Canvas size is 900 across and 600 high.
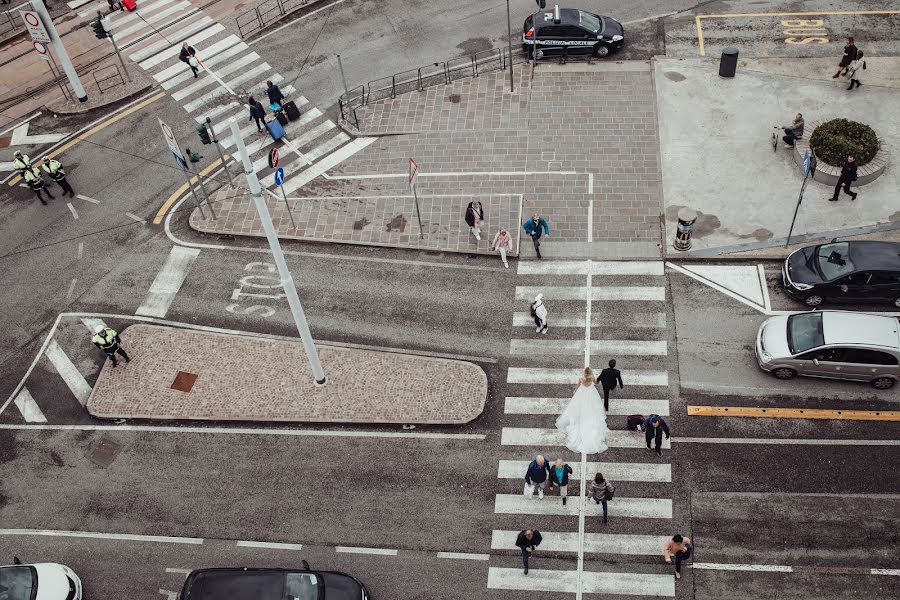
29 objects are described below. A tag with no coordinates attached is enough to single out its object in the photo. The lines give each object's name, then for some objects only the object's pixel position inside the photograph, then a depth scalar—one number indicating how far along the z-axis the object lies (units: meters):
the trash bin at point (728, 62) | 29.86
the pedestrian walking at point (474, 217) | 24.75
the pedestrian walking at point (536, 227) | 24.11
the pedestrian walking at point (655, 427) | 19.56
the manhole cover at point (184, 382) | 22.89
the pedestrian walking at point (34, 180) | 27.88
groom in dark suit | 20.47
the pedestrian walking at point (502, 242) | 24.53
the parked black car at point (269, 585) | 17.73
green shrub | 25.98
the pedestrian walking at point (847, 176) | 24.83
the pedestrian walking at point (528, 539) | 17.61
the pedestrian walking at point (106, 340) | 22.55
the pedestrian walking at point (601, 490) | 18.53
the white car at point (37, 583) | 18.39
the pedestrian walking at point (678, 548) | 17.44
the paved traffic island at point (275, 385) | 21.98
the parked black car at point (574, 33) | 31.44
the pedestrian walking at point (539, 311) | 22.48
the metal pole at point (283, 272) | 17.34
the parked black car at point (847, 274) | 22.27
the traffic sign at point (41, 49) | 30.53
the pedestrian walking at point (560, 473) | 18.67
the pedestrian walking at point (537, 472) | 18.69
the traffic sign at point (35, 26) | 29.70
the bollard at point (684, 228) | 23.97
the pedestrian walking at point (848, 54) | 28.67
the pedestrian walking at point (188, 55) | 32.12
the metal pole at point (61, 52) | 29.89
